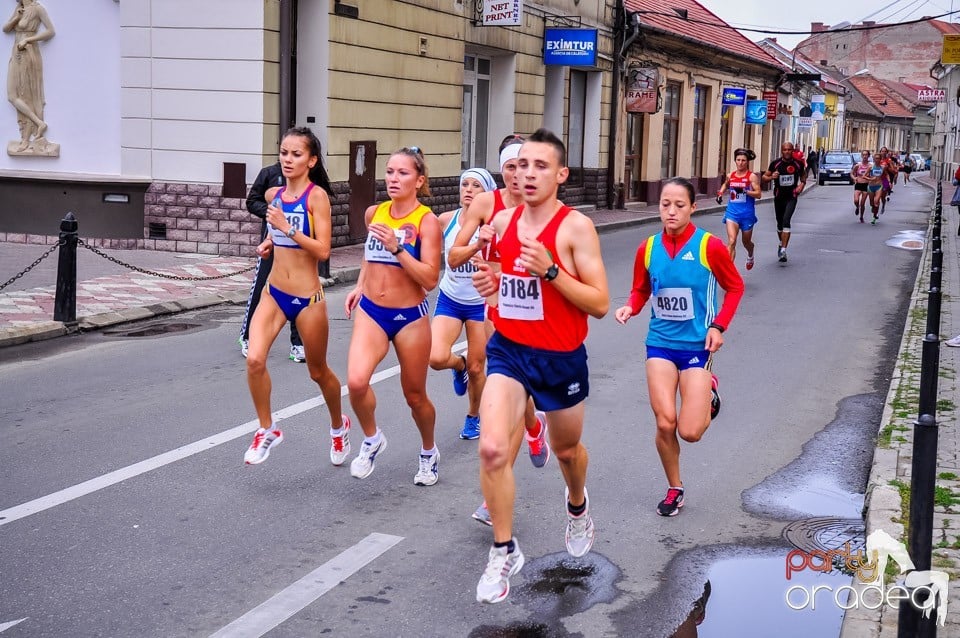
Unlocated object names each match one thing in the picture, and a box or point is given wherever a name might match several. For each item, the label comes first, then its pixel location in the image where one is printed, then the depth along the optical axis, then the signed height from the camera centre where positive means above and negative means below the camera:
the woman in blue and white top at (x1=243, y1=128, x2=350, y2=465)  6.34 -0.68
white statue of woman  17.56 +1.28
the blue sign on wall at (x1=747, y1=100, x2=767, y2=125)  45.06 +2.83
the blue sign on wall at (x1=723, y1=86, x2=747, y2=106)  40.53 +3.02
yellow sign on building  27.67 +3.35
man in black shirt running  18.66 -0.04
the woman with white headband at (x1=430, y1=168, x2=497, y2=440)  6.66 -0.83
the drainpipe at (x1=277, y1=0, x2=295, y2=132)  16.27 +1.43
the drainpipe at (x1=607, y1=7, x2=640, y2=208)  31.47 +2.80
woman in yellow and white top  5.99 -0.67
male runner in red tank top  4.53 -0.61
